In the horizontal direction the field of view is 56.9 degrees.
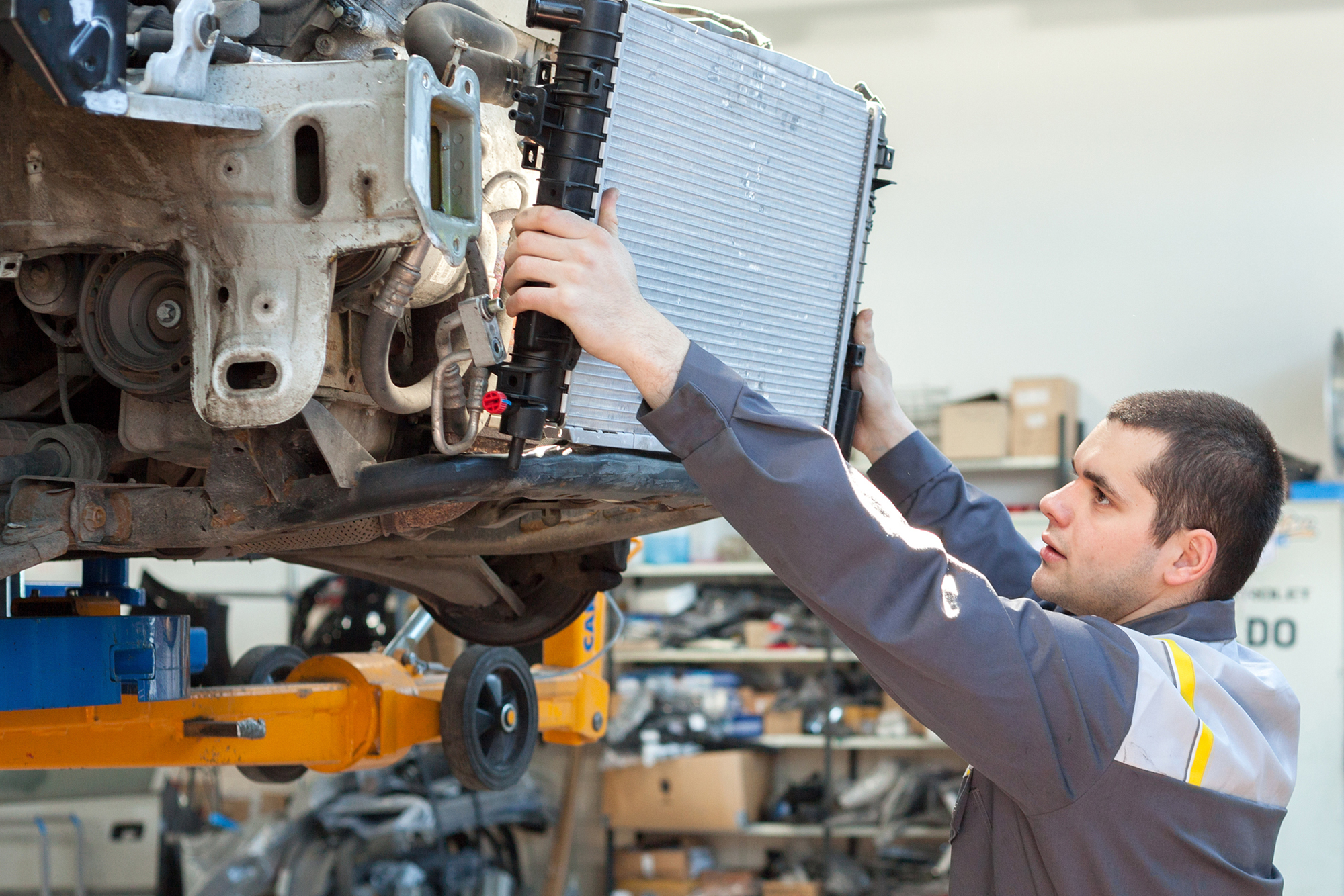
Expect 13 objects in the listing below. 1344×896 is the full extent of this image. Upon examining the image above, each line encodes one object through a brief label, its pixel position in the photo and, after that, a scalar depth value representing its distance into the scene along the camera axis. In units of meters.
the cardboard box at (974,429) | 6.04
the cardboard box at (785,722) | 6.25
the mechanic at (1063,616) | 1.33
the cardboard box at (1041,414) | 5.98
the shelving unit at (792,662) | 6.02
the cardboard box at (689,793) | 6.09
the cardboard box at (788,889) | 6.02
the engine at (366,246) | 1.46
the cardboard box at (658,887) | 6.30
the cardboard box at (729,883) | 6.22
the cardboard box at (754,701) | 6.34
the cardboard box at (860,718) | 6.18
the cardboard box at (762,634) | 6.24
